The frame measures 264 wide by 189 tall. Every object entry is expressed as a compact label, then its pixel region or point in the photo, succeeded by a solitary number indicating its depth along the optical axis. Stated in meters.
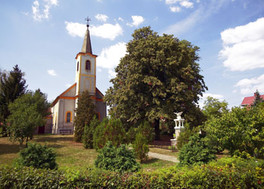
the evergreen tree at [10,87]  21.56
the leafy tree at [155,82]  18.01
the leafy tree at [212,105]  29.40
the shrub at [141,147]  9.95
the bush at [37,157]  5.92
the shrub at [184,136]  13.51
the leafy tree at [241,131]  8.01
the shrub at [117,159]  6.32
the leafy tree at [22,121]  13.59
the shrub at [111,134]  11.87
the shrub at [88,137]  14.84
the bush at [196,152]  7.25
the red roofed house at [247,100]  56.81
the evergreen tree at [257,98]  36.20
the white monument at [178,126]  16.19
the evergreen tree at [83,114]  18.55
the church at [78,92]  27.16
